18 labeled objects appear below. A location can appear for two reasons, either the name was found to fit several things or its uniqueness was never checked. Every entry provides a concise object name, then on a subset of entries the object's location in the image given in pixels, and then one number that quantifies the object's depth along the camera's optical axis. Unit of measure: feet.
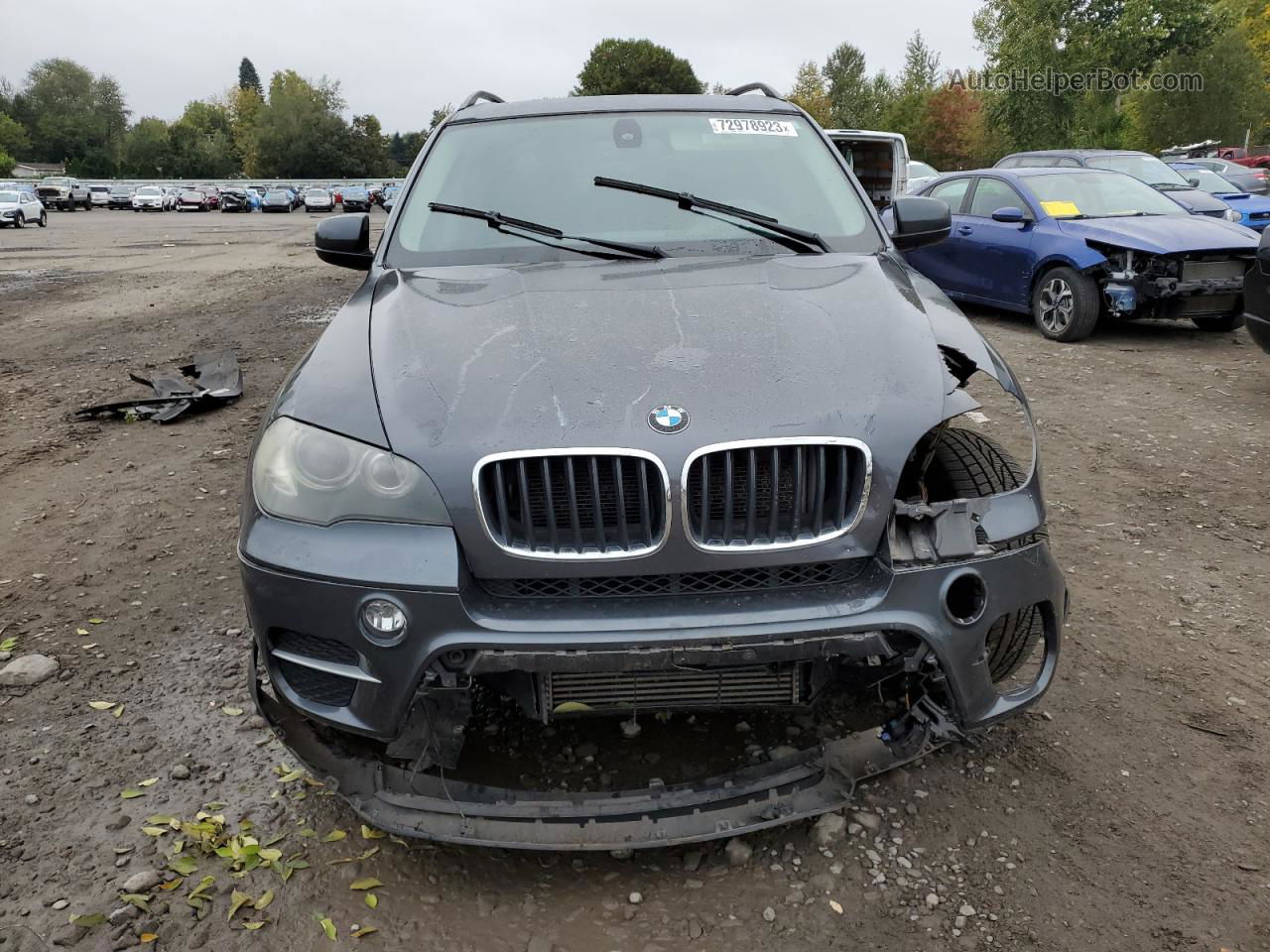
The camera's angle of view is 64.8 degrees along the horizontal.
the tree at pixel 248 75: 497.74
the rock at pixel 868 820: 8.36
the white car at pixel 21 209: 108.99
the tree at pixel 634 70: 244.01
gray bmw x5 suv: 6.94
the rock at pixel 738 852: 8.04
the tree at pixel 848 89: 226.58
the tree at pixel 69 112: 345.92
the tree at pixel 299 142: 303.48
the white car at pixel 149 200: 175.79
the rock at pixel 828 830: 8.21
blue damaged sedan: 27.37
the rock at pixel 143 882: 7.79
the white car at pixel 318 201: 171.22
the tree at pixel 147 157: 313.32
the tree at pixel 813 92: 232.94
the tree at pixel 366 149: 304.50
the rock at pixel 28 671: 10.98
